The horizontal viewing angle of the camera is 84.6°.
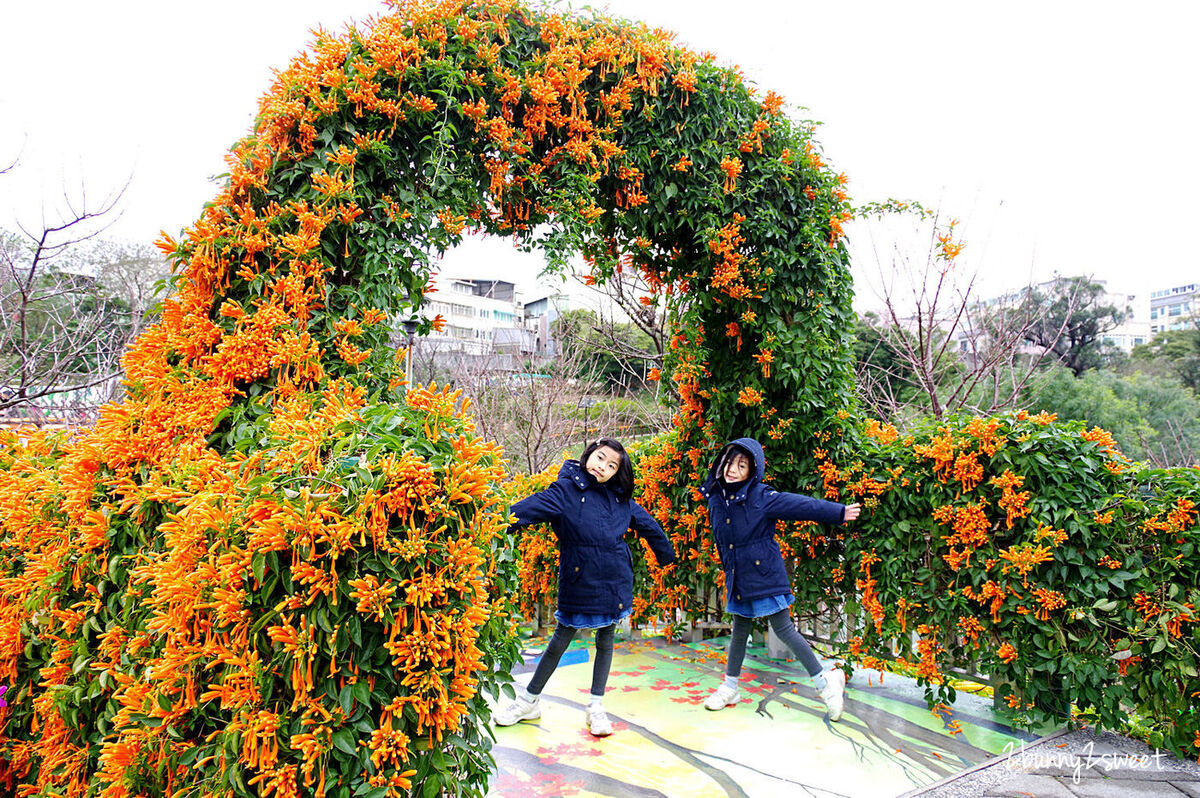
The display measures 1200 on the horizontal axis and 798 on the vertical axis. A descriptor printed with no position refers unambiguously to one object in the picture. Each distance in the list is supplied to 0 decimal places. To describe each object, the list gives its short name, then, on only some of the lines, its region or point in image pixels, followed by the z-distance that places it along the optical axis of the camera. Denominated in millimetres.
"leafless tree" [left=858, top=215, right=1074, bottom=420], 5910
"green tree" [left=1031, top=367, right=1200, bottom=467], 11484
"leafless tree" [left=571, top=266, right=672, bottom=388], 6465
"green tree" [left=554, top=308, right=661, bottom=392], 7551
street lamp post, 2896
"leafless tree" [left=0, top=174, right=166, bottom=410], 3742
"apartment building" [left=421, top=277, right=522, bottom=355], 34594
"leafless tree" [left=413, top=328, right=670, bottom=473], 8508
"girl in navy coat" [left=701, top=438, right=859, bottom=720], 3422
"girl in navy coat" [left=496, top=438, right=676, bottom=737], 3184
